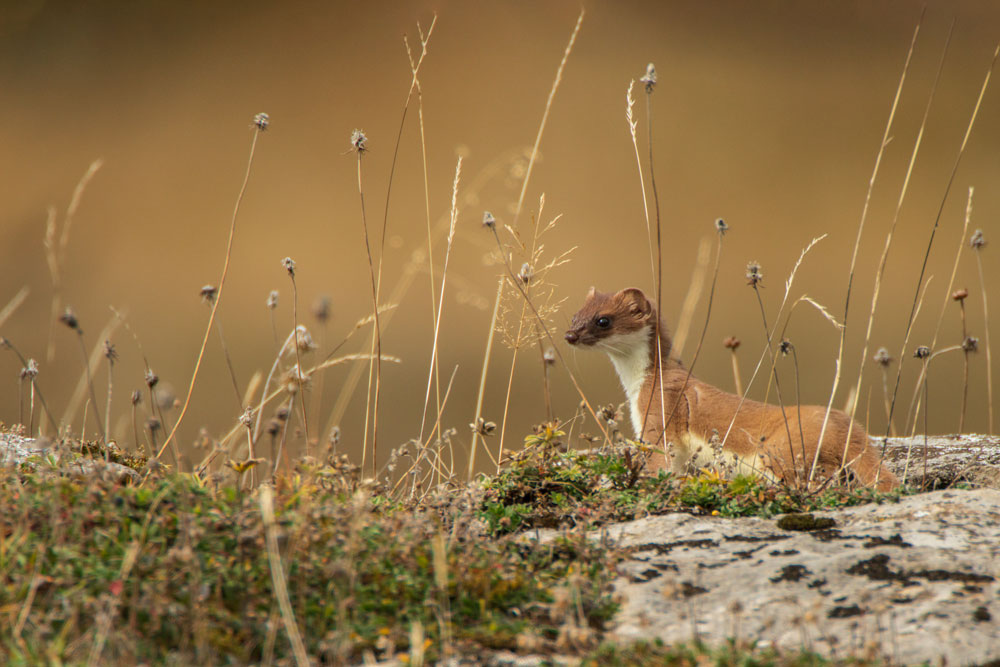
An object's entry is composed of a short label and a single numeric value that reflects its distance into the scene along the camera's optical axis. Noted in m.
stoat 11.03
